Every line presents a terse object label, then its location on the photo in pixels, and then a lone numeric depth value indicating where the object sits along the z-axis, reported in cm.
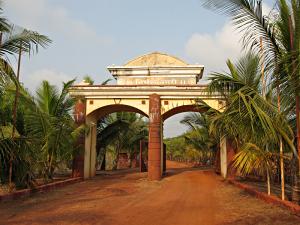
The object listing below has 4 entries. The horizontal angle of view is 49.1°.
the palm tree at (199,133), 2142
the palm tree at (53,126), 1209
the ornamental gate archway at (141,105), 1603
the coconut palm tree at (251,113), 761
